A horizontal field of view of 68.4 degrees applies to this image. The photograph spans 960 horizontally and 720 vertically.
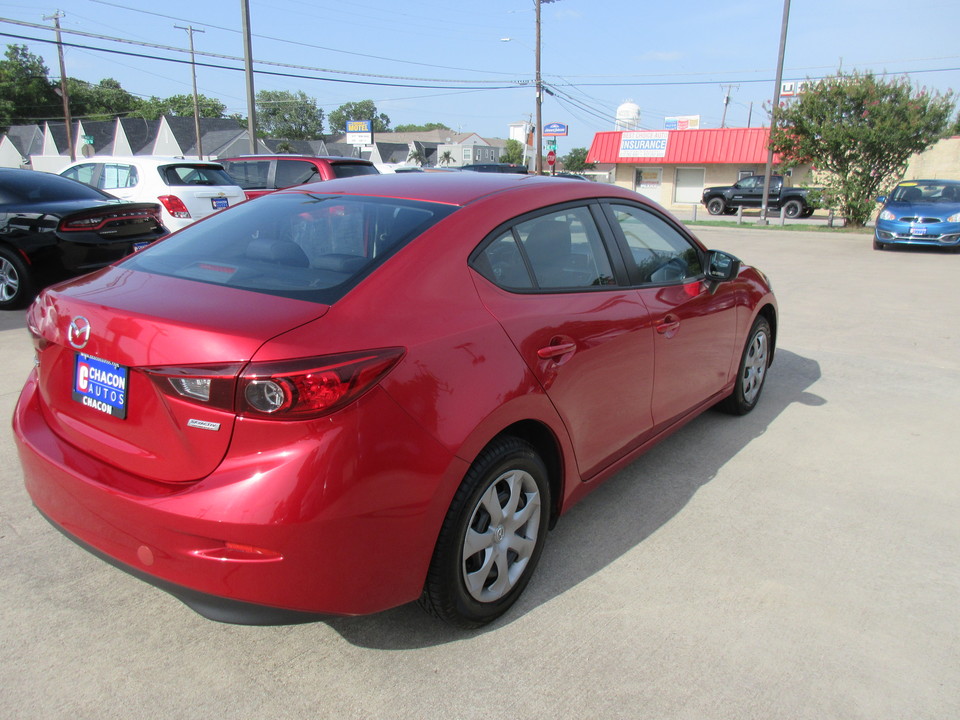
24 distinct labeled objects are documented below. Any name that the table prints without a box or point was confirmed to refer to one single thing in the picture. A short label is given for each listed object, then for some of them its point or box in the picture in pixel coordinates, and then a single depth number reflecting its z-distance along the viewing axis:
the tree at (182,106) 107.44
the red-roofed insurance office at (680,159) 40.94
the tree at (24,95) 86.44
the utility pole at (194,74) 54.68
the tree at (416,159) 73.74
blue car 15.07
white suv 9.65
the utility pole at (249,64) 19.44
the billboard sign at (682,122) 58.75
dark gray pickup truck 29.16
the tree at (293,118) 110.88
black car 7.31
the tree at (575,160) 99.98
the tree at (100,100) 92.02
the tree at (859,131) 19.78
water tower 71.75
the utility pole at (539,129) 36.80
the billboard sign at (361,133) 59.72
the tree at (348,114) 145.88
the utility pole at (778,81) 24.06
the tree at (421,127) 161.12
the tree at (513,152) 120.43
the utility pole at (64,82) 47.77
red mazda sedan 1.96
